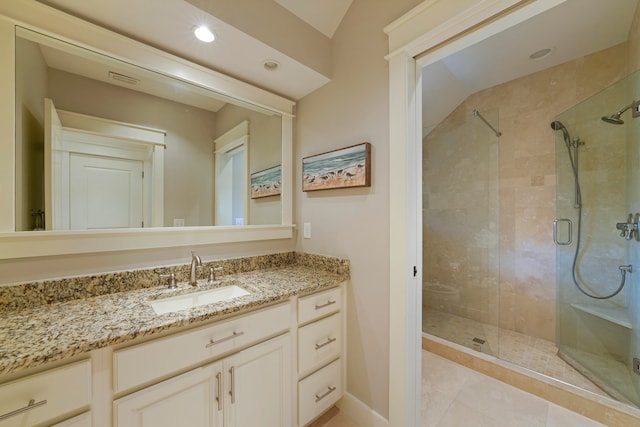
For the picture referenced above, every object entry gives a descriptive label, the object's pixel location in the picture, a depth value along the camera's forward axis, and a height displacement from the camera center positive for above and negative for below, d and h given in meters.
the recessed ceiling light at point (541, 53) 2.08 +1.33
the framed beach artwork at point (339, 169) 1.52 +0.30
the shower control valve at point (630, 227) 1.71 -0.11
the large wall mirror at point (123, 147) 1.12 +0.38
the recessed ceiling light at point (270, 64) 1.58 +0.95
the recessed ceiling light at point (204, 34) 1.30 +0.95
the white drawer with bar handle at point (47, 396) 0.71 -0.54
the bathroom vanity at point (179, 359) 0.77 -0.55
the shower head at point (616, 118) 1.81 +0.73
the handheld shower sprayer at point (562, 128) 2.24 +0.76
